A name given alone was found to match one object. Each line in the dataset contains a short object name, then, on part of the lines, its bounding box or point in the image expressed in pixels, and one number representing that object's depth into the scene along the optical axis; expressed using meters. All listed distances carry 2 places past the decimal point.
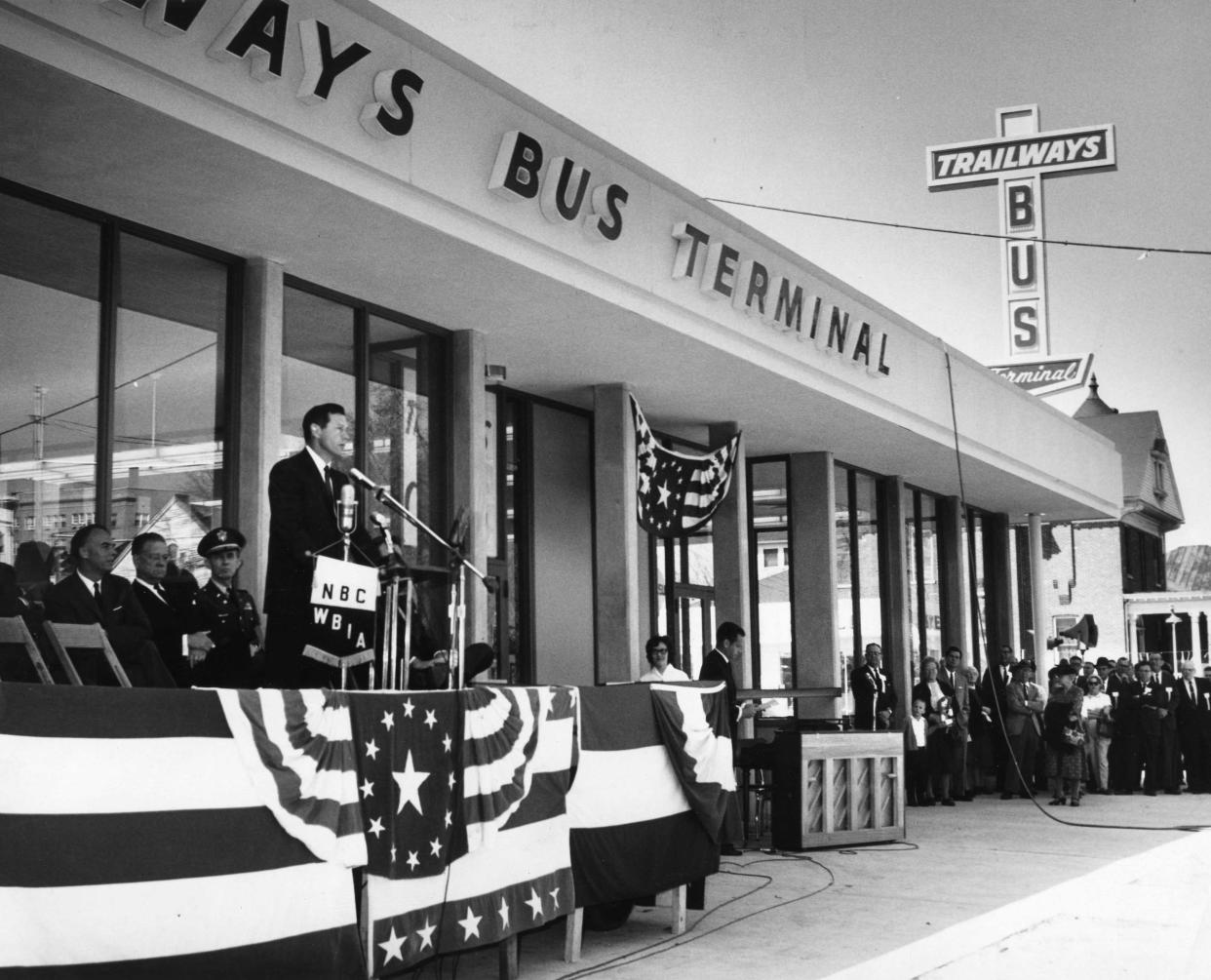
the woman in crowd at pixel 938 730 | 17.95
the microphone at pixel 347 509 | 6.71
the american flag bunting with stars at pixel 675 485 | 14.61
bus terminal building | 8.08
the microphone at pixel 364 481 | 6.45
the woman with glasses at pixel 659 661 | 12.12
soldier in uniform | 8.05
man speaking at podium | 6.89
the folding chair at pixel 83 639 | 5.59
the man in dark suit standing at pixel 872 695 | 16.38
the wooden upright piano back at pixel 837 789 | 11.91
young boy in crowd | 17.56
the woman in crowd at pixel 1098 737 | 19.41
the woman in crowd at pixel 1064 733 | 17.47
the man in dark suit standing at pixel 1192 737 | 19.66
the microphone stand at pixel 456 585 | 6.40
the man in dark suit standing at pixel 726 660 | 11.91
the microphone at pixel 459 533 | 6.85
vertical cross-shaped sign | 32.28
